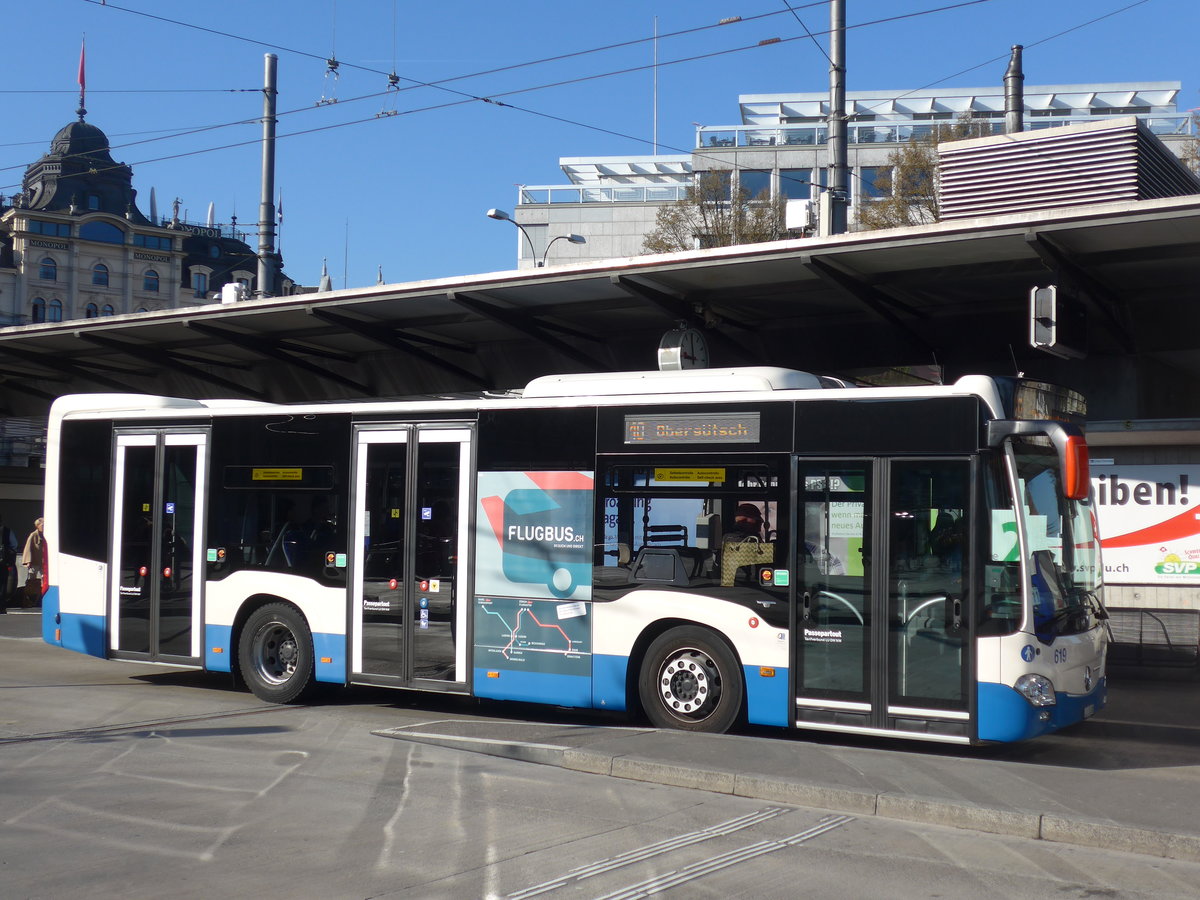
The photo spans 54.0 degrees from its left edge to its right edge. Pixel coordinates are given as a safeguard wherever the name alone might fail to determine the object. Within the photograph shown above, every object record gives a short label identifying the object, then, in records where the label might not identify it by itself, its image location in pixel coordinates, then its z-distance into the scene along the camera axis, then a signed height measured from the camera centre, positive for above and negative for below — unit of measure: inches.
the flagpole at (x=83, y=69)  2876.5 +1075.4
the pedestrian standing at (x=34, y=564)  842.2 -46.9
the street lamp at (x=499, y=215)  1133.7 +282.5
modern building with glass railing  2010.3 +651.9
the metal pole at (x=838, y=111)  653.9 +227.1
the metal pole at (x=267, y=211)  914.1 +227.5
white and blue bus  358.0 -14.8
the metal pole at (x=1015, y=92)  887.1 +326.4
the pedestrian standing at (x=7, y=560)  914.7 -47.2
